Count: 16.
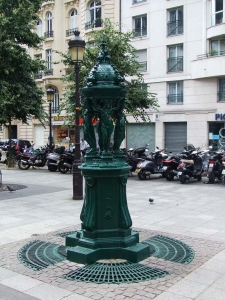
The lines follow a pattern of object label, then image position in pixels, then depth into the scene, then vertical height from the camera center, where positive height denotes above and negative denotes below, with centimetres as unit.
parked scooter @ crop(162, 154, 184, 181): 1384 -104
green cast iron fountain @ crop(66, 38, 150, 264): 489 -69
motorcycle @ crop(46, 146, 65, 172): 1716 -89
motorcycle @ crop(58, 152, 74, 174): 1650 -104
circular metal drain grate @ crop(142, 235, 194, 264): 507 -160
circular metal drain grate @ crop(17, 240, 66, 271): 487 -160
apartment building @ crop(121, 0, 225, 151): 2323 +463
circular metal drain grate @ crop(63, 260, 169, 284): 436 -162
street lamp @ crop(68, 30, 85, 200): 977 +141
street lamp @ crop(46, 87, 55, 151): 1968 +227
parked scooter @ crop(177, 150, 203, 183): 1307 -102
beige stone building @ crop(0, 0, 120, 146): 3142 +921
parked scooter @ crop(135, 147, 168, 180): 1404 -103
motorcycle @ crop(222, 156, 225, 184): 1241 -95
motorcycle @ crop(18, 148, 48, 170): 1853 -105
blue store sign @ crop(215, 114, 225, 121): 2290 +127
